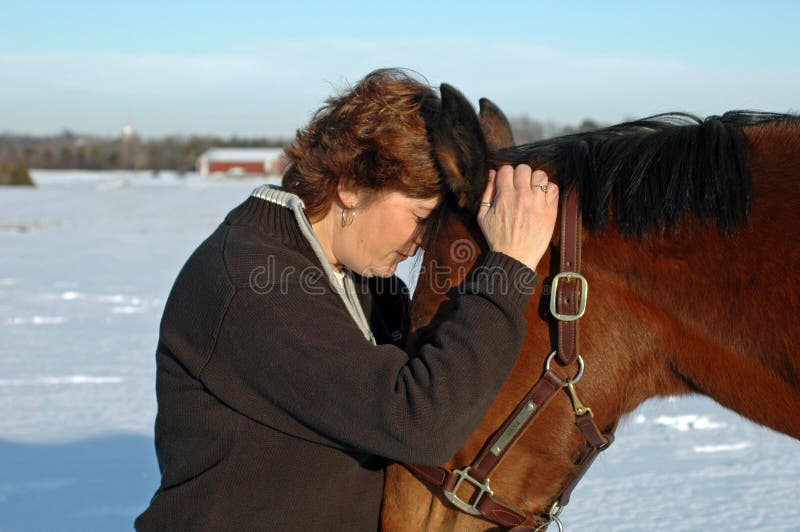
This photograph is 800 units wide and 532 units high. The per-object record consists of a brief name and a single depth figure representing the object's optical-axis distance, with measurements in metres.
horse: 1.64
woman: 1.69
